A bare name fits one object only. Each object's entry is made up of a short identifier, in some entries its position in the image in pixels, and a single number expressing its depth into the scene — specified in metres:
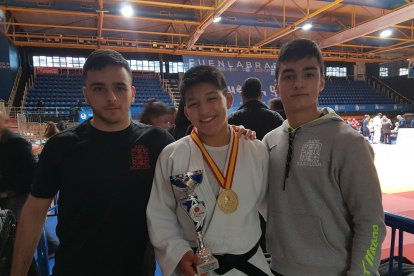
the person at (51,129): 5.49
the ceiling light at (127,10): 11.26
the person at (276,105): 4.19
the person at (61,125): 7.57
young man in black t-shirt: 1.42
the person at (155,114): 2.99
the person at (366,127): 17.02
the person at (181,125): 2.70
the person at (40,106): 14.49
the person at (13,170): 2.92
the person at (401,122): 17.68
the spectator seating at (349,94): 22.86
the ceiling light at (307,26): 13.44
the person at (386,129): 15.80
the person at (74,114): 12.24
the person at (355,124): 17.53
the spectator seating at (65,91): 16.42
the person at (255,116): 2.92
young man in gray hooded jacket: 1.23
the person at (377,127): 16.20
